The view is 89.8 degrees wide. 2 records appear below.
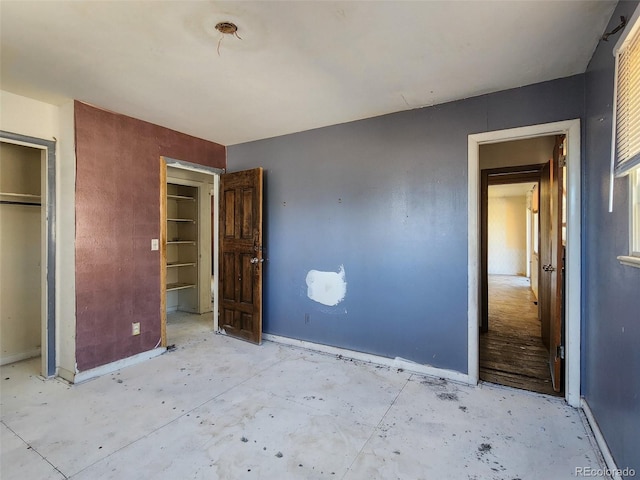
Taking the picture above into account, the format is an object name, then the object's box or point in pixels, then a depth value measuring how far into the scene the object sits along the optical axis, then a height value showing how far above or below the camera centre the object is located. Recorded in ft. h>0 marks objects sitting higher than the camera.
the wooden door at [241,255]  12.28 -0.64
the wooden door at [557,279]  8.31 -1.12
